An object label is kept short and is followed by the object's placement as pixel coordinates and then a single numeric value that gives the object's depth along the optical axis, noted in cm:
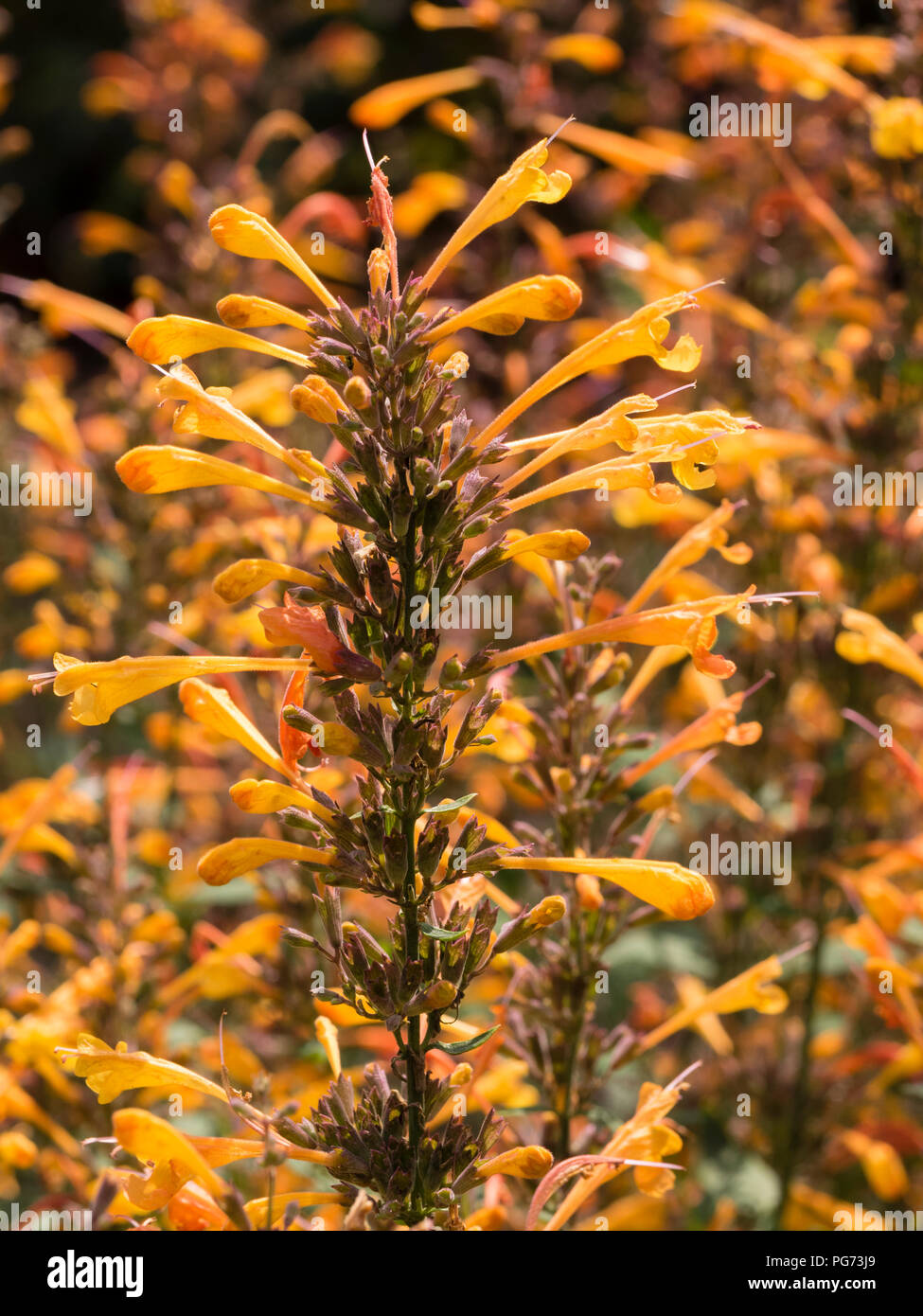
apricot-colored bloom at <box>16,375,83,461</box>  76
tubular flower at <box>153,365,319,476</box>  51
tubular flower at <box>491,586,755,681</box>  51
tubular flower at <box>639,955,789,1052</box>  55
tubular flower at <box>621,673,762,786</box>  54
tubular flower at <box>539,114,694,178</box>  77
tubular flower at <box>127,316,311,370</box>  51
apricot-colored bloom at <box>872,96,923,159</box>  62
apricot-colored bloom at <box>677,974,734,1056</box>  63
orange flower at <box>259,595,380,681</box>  50
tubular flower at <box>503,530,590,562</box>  51
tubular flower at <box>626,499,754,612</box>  54
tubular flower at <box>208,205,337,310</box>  51
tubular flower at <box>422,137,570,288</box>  51
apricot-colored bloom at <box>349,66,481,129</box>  72
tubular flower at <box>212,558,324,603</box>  50
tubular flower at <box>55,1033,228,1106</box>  51
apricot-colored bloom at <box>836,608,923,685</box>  57
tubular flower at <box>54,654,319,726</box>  51
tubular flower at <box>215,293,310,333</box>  51
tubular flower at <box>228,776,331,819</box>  51
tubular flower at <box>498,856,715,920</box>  51
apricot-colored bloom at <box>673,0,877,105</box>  66
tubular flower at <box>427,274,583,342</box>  51
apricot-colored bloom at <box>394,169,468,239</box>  87
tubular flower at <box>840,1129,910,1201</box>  62
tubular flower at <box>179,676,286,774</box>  52
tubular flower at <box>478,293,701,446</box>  51
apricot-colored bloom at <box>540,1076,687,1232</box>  51
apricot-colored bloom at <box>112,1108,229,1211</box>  49
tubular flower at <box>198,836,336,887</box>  51
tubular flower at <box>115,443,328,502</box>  51
